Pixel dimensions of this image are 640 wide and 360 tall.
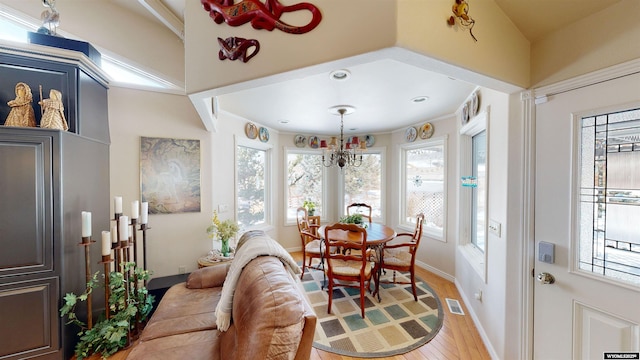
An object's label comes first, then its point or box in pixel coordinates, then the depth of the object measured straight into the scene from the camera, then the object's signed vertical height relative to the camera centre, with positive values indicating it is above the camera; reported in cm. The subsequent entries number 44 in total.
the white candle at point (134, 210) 220 -32
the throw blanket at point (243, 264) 151 -66
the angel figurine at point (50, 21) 190 +136
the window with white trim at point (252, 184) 373 -12
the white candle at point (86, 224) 176 -37
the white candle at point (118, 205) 204 -26
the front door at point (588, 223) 111 -26
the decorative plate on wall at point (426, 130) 357 +76
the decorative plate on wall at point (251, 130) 361 +78
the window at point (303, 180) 463 -6
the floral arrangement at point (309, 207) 447 -60
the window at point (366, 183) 458 -13
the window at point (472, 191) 252 -18
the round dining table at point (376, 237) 269 -77
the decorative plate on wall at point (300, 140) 455 +76
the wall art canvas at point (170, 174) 260 +4
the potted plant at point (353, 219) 325 -63
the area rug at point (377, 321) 201 -153
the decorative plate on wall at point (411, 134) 385 +76
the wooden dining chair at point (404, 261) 274 -107
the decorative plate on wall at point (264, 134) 394 +78
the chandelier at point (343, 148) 297 +46
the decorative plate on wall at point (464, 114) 263 +78
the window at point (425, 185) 358 -14
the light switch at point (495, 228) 180 -43
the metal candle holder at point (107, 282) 183 -90
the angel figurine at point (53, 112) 173 +53
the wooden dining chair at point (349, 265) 237 -105
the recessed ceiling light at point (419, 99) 258 +93
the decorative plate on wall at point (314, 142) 464 +74
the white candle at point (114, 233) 196 -50
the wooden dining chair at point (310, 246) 317 -104
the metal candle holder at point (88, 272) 176 -79
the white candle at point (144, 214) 228 -37
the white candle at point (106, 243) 182 -54
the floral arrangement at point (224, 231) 277 -68
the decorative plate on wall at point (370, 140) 448 +75
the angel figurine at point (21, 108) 171 +55
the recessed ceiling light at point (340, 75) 195 +92
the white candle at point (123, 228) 196 -45
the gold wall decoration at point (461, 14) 113 +84
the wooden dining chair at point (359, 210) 462 -70
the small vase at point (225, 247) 277 -88
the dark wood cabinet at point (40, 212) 167 -27
